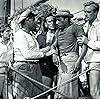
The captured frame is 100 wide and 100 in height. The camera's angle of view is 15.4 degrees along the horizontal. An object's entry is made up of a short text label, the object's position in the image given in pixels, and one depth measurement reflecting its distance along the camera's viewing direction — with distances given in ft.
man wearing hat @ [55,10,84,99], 16.81
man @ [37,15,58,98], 17.58
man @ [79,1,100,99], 16.78
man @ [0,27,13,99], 17.43
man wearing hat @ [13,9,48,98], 16.26
